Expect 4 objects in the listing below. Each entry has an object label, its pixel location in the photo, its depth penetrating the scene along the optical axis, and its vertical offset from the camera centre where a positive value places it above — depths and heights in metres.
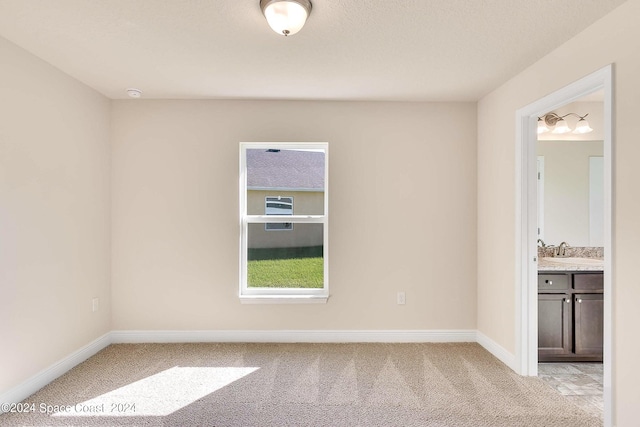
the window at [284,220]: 3.53 -0.06
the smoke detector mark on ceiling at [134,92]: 3.09 +1.12
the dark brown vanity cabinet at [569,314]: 2.96 -0.86
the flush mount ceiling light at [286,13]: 1.75 +1.06
